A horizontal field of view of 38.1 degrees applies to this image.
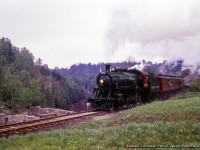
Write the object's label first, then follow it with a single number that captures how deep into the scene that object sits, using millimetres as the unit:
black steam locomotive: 27391
